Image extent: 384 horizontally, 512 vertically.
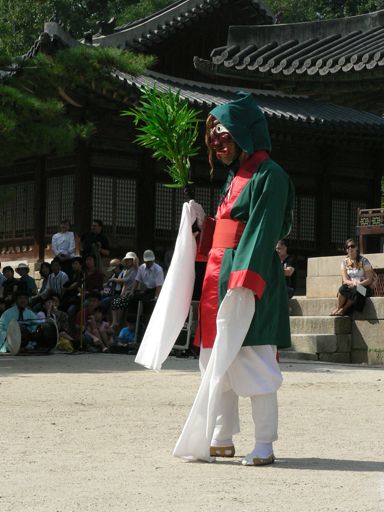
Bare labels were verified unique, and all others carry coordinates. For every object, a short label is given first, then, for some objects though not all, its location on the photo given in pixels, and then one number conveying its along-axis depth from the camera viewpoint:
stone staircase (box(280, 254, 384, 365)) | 16.05
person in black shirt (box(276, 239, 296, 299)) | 16.84
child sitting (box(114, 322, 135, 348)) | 15.80
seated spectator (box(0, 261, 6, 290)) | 16.92
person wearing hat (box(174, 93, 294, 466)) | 6.31
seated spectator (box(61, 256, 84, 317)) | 16.45
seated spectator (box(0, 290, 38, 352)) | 14.60
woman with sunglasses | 16.22
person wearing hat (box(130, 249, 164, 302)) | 16.39
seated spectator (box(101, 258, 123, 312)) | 16.80
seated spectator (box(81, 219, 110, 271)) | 17.89
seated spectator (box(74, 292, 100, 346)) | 15.92
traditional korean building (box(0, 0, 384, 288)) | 21.47
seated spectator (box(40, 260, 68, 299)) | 17.02
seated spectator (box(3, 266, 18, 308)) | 16.11
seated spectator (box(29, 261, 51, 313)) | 16.47
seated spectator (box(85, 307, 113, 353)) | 15.71
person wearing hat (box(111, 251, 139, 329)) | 16.44
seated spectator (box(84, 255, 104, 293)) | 17.02
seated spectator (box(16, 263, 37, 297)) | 16.78
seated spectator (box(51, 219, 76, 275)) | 18.34
